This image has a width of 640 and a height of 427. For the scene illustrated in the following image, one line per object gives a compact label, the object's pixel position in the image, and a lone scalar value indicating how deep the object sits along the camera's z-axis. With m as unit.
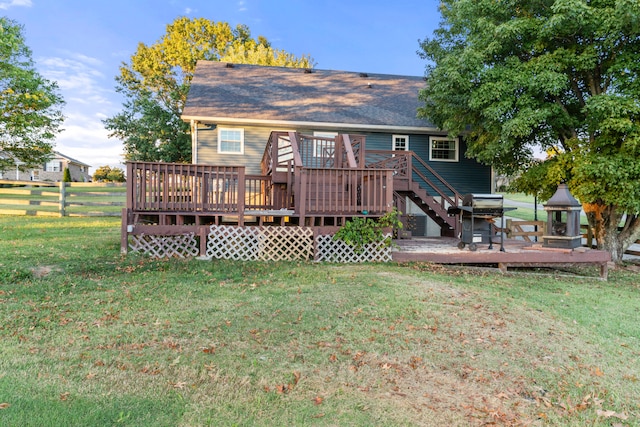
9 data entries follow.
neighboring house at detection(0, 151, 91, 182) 41.16
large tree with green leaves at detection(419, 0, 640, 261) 8.89
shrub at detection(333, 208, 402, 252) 8.12
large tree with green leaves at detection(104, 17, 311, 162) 20.69
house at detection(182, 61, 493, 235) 13.49
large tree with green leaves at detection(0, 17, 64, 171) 17.50
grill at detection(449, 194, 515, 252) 8.26
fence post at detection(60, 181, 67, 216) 14.08
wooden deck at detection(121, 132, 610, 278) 7.96
